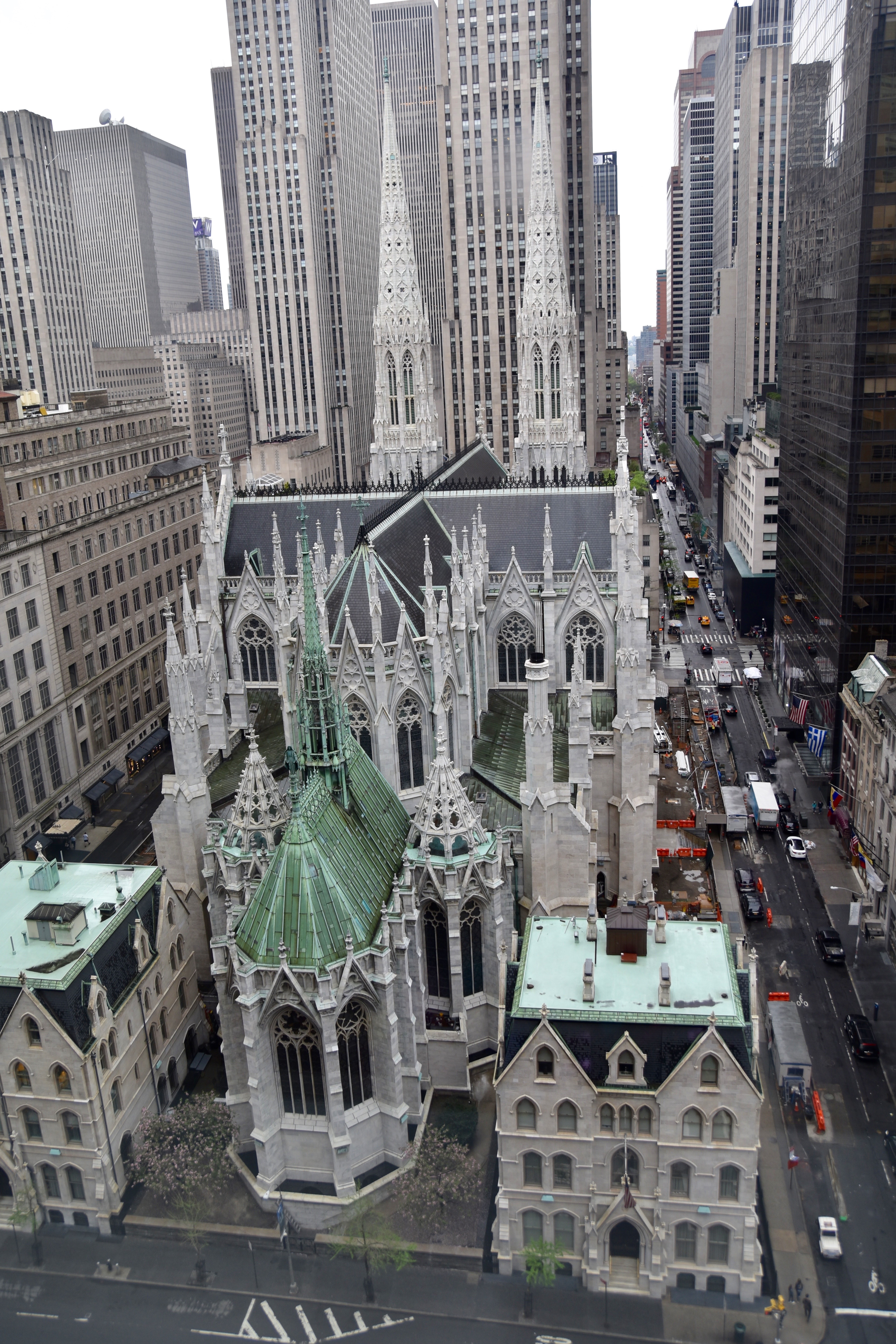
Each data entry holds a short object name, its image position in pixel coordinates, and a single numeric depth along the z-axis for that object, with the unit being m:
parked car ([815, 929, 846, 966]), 60.69
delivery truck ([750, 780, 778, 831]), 76.69
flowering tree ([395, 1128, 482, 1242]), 40.12
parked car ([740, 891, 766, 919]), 65.56
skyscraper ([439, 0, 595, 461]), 130.62
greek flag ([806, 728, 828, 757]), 84.62
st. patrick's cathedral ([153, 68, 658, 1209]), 41.66
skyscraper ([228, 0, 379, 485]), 160.12
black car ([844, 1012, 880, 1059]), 52.41
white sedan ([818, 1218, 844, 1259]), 40.22
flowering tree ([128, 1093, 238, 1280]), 41.88
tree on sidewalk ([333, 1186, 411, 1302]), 38.69
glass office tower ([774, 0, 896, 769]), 73.19
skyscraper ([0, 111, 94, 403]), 161.38
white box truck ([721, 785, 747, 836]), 75.31
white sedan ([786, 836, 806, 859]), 72.56
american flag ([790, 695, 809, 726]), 89.81
